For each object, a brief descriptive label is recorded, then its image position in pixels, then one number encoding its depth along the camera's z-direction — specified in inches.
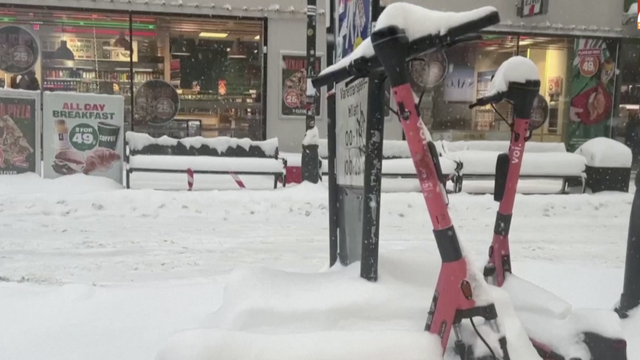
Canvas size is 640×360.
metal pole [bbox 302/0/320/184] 408.5
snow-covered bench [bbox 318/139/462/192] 437.4
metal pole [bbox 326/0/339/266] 153.4
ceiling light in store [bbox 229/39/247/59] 603.2
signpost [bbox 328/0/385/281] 113.3
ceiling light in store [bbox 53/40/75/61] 573.5
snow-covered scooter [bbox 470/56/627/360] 105.0
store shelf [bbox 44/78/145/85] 577.2
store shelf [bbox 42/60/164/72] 574.5
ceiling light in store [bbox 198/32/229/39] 599.2
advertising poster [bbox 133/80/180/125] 588.1
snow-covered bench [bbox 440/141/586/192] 459.8
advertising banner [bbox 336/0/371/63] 130.0
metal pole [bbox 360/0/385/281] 112.8
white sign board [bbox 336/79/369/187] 126.5
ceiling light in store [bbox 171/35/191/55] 593.9
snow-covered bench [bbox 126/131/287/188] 428.5
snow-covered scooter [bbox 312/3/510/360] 90.9
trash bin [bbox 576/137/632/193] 450.3
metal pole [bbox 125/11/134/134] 584.2
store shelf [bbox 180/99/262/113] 597.3
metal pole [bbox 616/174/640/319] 154.8
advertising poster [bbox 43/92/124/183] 421.7
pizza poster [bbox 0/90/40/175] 425.7
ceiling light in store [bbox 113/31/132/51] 579.8
